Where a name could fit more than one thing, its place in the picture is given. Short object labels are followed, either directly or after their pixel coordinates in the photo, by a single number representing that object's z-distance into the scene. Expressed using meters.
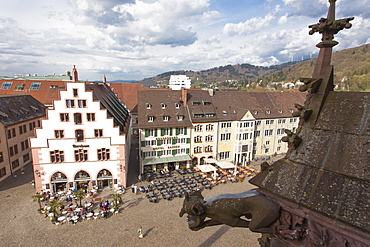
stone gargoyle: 5.01
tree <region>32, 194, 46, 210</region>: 24.32
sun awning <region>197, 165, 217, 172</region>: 34.65
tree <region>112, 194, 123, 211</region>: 24.99
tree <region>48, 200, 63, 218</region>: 22.94
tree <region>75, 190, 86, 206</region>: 24.91
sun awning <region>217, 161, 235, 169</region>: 36.47
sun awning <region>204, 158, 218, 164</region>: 38.56
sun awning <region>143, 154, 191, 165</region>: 35.53
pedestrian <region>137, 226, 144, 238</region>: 20.57
